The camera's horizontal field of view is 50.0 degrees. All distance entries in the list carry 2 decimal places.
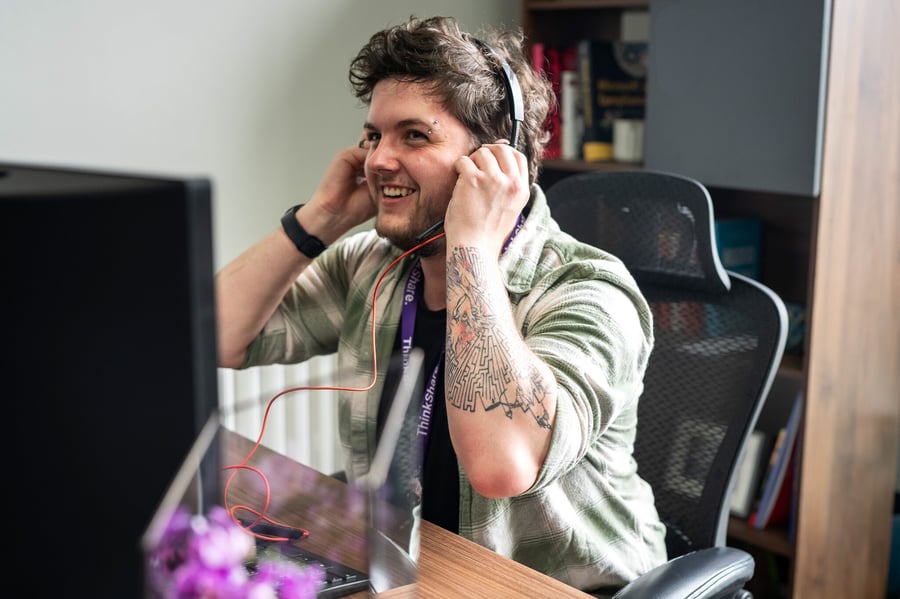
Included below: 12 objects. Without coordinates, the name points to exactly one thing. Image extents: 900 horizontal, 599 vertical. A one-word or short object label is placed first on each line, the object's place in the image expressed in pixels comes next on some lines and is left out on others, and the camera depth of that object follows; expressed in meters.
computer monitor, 0.45
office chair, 1.35
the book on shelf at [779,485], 2.15
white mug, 2.39
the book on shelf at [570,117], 2.48
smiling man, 1.12
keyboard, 0.68
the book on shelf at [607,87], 2.44
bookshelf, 1.92
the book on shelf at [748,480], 2.27
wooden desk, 0.63
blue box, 2.32
